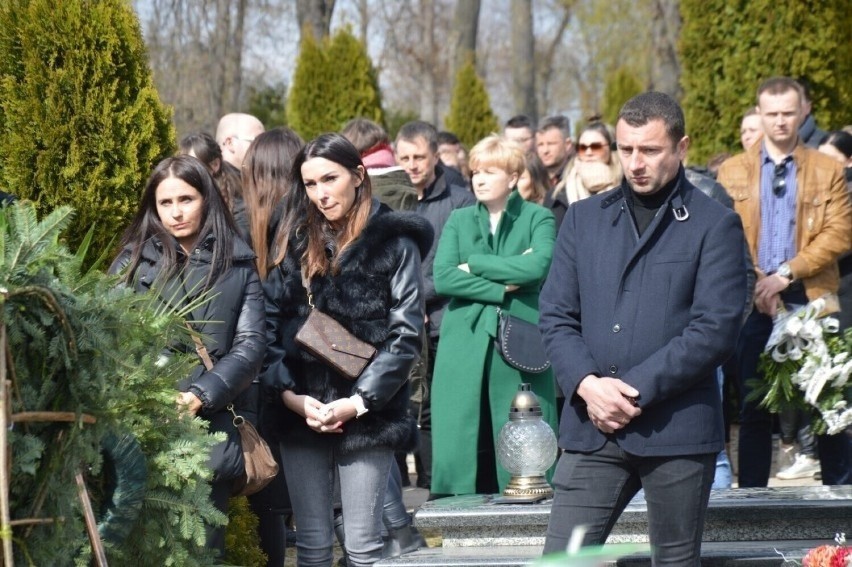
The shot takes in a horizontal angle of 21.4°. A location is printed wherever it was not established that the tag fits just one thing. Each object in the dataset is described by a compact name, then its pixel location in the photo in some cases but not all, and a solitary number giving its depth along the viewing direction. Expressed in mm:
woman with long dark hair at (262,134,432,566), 8357
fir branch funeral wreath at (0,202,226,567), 5195
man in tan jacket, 11906
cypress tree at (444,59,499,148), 34209
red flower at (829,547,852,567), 6392
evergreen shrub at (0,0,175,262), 10000
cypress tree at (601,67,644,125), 39359
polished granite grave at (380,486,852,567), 10153
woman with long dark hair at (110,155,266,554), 8037
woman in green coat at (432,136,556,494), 11920
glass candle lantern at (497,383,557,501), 10682
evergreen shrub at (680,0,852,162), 18232
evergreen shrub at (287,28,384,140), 25316
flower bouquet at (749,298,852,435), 10264
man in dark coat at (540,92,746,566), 6834
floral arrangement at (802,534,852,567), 6406
